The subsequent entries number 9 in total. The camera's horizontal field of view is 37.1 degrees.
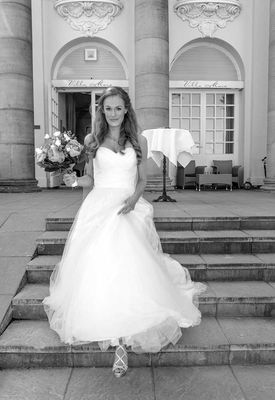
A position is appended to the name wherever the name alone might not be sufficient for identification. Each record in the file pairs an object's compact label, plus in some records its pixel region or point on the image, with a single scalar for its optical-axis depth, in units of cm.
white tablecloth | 629
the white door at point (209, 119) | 1137
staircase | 269
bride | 246
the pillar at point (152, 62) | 916
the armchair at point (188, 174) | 1067
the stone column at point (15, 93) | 892
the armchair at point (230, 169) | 1082
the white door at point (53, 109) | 1074
